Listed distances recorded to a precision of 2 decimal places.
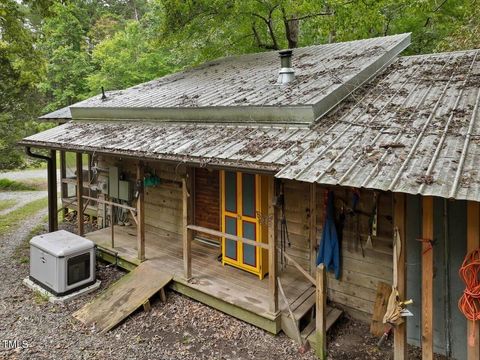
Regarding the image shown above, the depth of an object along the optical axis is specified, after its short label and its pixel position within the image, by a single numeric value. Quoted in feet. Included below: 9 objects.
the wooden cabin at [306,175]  11.99
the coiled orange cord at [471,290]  11.34
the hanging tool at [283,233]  19.33
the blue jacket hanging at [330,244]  16.89
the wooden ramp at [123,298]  17.46
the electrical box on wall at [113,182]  27.37
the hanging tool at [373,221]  15.54
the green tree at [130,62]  60.23
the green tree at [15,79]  34.91
